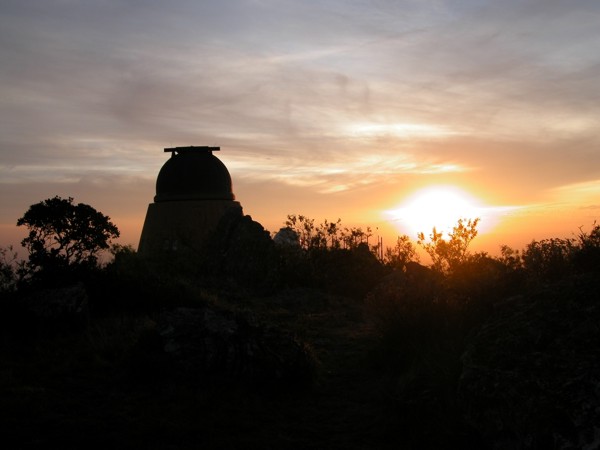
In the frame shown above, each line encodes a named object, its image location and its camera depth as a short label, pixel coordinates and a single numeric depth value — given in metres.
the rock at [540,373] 4.47
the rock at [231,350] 7.63
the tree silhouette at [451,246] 15.73
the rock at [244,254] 19.27
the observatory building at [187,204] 22.78
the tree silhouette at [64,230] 13.91
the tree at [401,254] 20.78
